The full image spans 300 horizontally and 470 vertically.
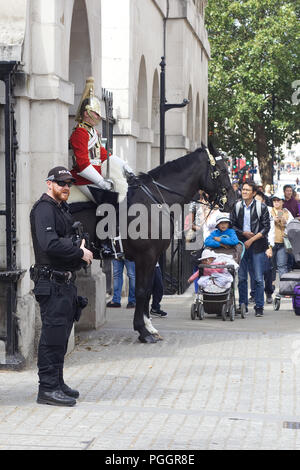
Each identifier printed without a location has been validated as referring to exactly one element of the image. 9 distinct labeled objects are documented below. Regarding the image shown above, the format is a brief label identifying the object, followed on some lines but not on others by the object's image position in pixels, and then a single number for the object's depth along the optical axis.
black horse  11.00
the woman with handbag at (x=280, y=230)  16.38
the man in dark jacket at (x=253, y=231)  13.67
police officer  7.52
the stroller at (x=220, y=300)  13.09
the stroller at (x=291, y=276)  13.94
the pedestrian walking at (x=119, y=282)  13.80
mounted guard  10.45
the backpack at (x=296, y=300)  13.88
